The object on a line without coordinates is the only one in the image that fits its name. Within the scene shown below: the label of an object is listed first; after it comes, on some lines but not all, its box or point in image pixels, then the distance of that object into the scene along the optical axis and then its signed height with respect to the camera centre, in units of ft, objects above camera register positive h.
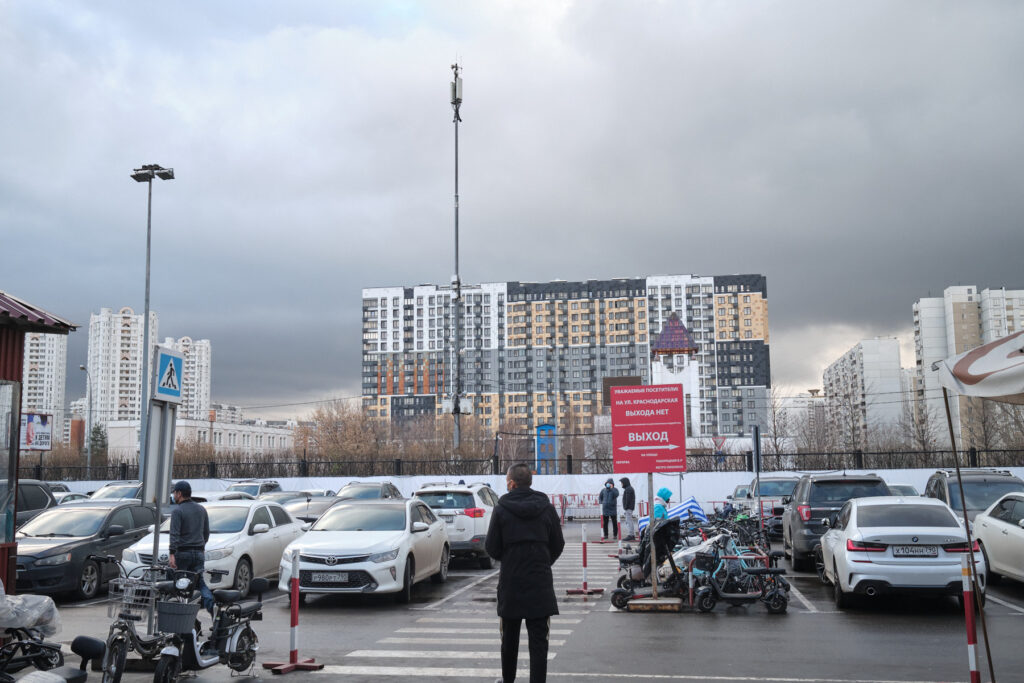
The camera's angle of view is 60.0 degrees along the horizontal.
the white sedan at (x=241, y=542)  46.50 -5.05
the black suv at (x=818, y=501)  55.01 -3.50
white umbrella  21.13 +1.79
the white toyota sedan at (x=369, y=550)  43.45 -5.07
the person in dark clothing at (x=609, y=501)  84.58 -5.15
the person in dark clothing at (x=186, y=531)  33.86 -3.07
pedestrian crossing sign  28.22 +2.45
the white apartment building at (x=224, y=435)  449.48 +9.30
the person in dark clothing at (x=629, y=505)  83.33 -5.48
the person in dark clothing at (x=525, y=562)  22.03 -2.89
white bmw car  38.45 -4.79
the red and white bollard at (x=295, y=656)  28.99 -6.85
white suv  61.52 -4.56
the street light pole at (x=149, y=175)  96.73 +30.12
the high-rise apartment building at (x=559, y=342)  584.40 +69.93
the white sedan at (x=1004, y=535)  44.98 -4.91
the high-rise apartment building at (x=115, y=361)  577.84 +59.48
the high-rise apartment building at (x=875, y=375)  435.53 +37.74
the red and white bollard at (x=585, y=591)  47.67 -7.73
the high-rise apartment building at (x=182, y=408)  609.01 +30.22
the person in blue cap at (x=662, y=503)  47.98 -3.31
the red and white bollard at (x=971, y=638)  23.54 -5.19
